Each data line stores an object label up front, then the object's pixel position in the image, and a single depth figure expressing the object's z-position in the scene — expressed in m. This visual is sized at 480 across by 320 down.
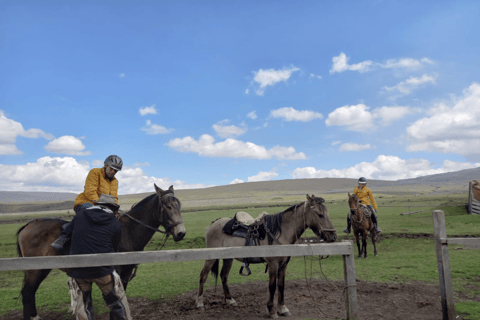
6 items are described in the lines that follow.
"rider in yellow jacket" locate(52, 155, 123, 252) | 5.74
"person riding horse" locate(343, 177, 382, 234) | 12.20
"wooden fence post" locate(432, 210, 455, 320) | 5.04
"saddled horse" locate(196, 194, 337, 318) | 5.98
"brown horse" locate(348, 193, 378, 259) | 11.73
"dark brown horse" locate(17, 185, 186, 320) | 5.79
